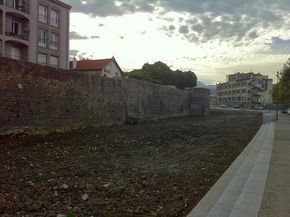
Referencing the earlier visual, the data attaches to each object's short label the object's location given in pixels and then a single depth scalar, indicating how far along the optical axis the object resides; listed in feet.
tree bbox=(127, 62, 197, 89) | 161.53
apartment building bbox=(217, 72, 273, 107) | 277.92
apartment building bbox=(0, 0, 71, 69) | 87.55
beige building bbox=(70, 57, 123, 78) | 138.96
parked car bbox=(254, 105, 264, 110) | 208.22
